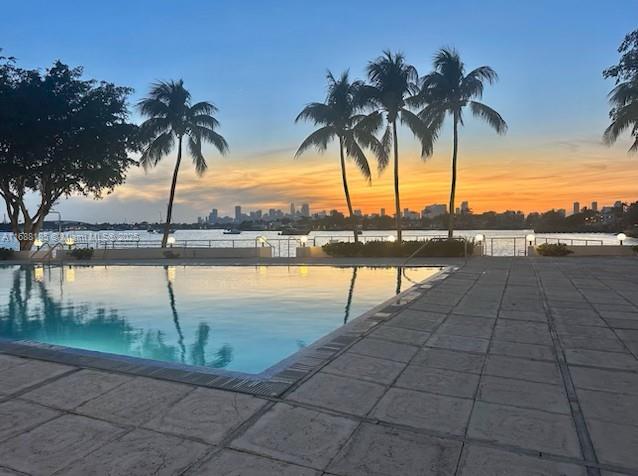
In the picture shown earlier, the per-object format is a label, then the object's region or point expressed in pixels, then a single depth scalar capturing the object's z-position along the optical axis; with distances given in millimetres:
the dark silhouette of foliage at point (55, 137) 19859
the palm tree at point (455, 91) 19984
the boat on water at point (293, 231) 48228
